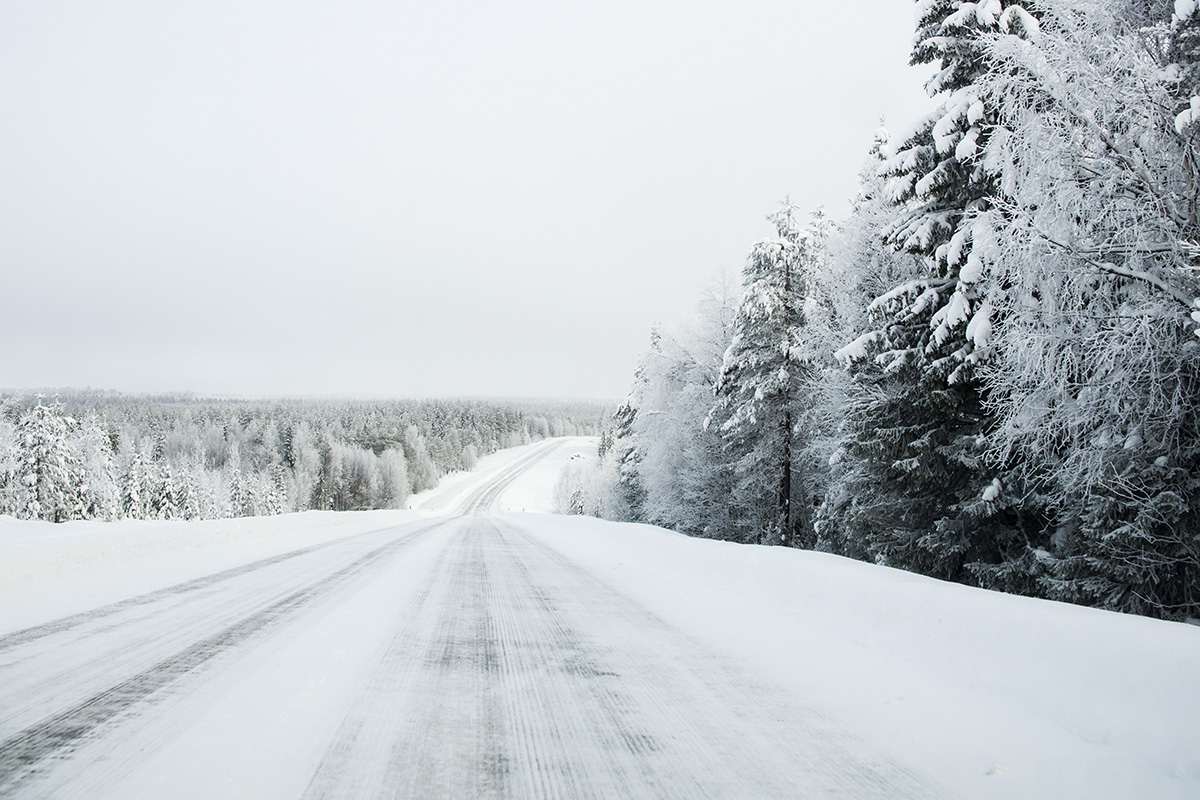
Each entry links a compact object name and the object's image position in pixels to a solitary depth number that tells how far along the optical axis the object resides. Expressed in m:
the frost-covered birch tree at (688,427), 25.34
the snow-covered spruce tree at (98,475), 45.38
